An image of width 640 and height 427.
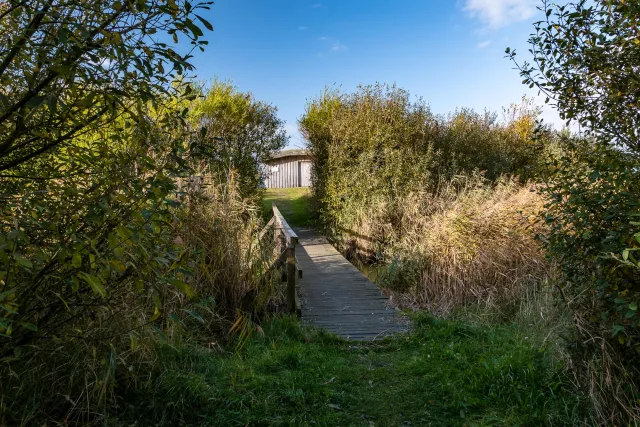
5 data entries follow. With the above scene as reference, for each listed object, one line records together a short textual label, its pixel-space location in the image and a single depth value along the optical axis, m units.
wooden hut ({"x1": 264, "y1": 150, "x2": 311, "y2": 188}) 31.94
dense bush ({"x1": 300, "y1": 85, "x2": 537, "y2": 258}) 13.04
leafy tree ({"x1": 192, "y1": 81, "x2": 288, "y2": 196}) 16.17
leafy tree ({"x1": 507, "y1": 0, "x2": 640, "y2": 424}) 3.21
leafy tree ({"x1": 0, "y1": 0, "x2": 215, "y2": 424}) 2.13
